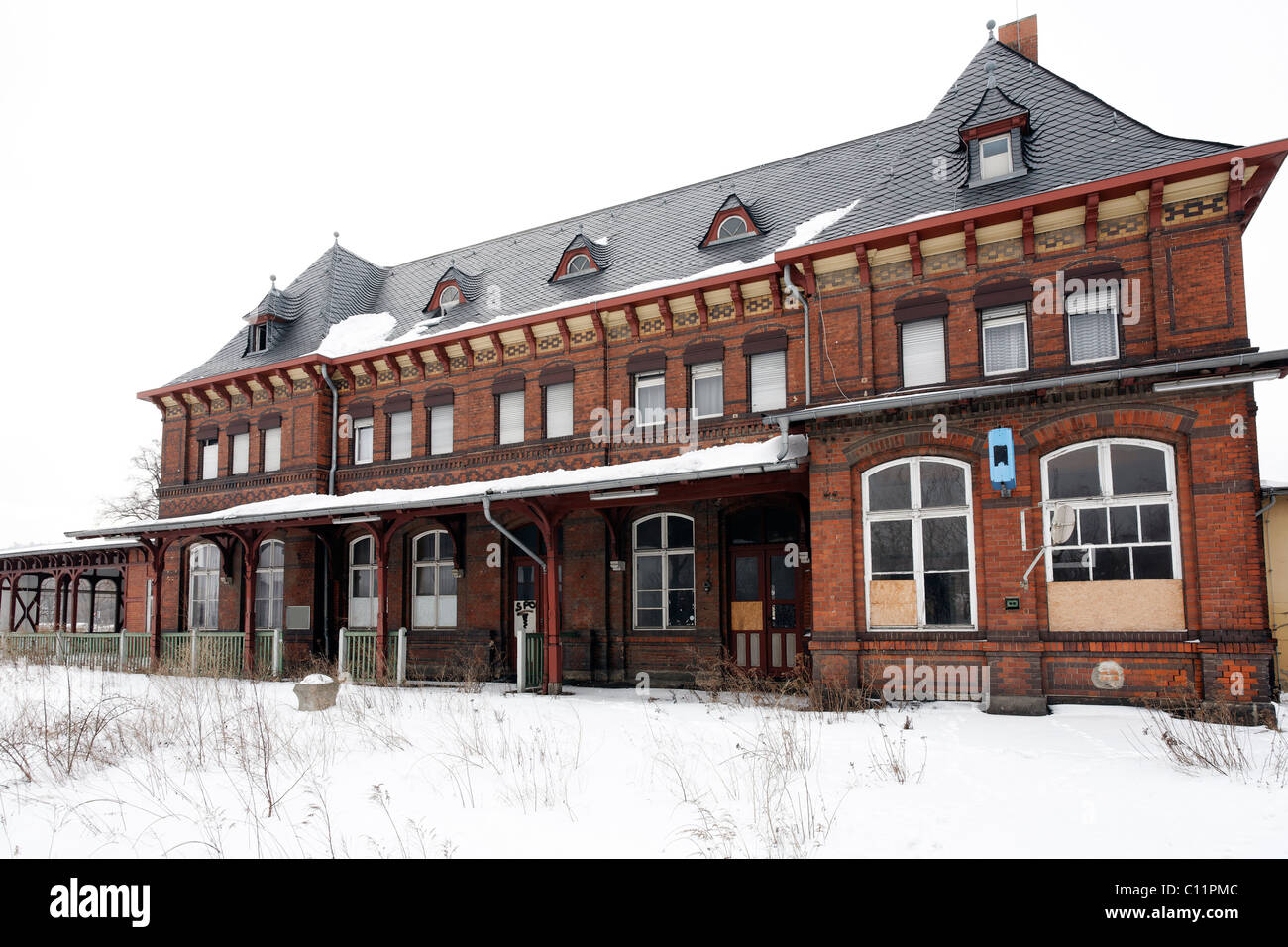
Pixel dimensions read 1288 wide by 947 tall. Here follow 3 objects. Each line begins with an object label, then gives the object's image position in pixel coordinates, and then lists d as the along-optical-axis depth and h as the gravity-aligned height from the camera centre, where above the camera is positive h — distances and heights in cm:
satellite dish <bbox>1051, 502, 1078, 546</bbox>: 1052 +35
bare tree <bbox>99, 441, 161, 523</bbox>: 4122 +320
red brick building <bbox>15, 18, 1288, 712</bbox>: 1050 +201
